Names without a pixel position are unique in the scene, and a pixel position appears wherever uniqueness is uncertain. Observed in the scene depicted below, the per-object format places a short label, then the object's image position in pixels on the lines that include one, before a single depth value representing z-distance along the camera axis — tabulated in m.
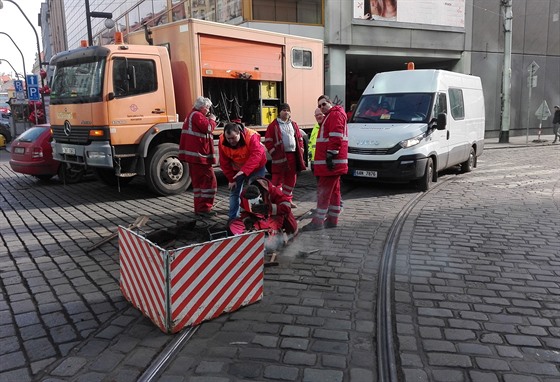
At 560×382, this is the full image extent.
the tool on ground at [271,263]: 4.96
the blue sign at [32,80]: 23.77
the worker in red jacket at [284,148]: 7.79
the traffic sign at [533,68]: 20.77
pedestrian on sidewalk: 21.66
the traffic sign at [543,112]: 20.61
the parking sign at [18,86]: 29.69
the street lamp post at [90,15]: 14.41
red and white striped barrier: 3.45
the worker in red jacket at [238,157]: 6.25
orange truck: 8.51
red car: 10.66
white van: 9.13
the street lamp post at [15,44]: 31.34
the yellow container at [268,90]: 10.77
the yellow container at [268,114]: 10.81
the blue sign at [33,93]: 23.27
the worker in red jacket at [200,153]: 7.32
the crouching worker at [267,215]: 5.43
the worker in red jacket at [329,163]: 6.25
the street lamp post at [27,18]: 22.40
